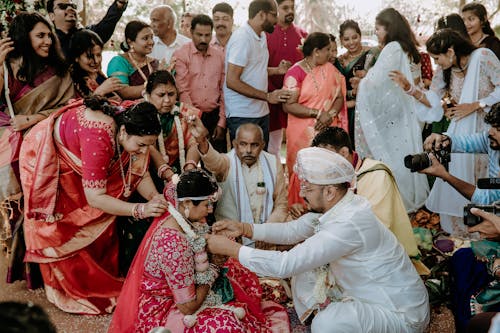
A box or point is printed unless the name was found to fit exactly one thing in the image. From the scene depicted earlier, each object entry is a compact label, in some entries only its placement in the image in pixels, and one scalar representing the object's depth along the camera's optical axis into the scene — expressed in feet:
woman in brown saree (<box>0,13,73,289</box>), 12.11
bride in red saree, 8.36
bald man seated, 12.41
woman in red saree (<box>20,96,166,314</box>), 10.83
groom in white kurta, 8.53
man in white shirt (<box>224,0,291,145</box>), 15.60
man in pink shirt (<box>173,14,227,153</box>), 15.83
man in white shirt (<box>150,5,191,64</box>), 17.11
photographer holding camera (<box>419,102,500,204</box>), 10.63
